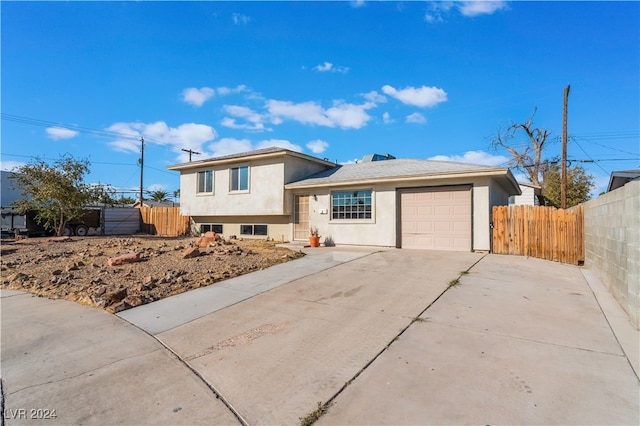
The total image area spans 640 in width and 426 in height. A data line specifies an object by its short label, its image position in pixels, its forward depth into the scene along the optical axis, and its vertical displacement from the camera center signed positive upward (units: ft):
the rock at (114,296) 20.25 -4.91
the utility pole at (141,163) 114.46 +18.33
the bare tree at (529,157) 89.86 +16.70
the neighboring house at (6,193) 88.43 +6.23
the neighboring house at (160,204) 124.84 +4.77
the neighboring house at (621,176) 32.00 +4.22
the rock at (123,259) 29.89 -3.89
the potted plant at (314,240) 43.96 -3.08
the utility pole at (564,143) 53.52 +11.79
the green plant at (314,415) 8.70 -5.32
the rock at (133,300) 20.15 -5.10
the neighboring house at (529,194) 69.09 +4.79
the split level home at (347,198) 37.09 +2.48
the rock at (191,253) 31.81 -3.52
